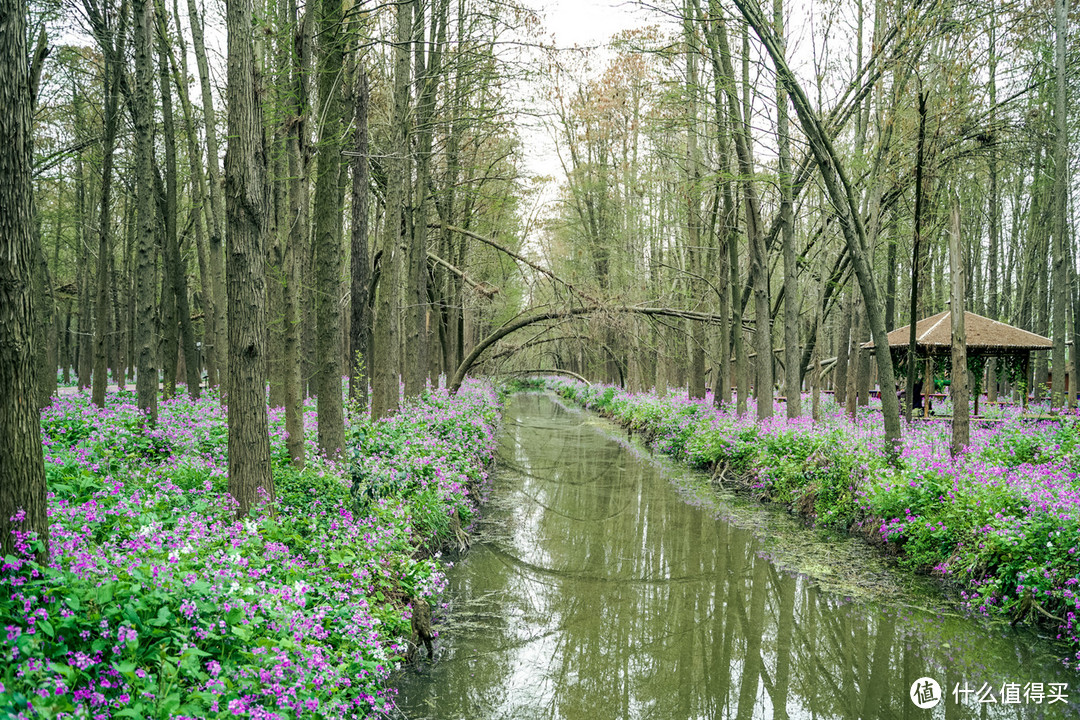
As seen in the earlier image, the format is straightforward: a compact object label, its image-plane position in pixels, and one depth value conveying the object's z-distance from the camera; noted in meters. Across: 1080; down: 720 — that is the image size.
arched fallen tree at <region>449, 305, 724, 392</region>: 13.83
